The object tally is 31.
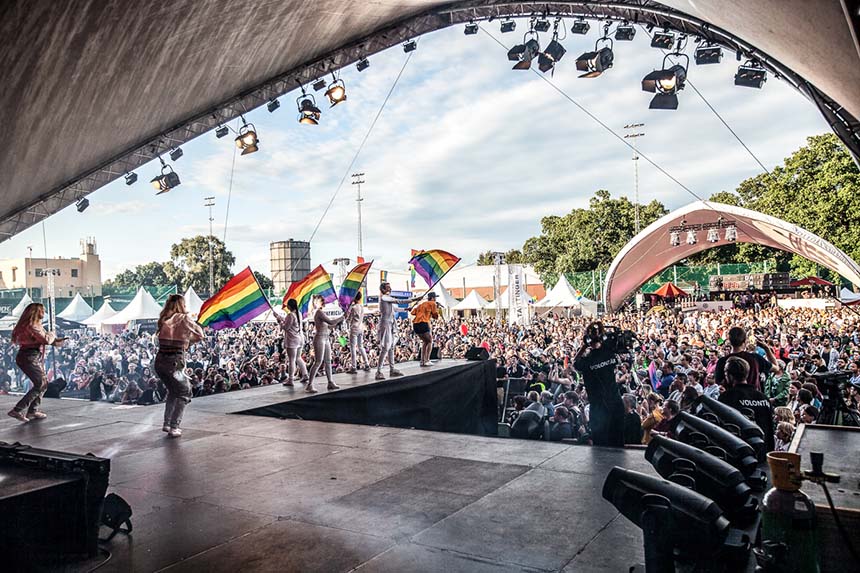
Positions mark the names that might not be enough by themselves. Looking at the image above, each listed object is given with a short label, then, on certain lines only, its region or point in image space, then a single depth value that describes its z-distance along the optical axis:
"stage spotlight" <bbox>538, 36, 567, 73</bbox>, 11.09
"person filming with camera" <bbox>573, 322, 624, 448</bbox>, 5.59
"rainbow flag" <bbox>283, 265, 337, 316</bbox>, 10.22
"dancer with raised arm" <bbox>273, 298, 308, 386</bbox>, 9.59
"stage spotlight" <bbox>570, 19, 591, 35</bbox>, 11.14
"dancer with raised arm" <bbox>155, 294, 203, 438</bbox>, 6.22
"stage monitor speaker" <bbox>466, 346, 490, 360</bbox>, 12.84
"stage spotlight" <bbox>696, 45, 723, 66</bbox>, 10.09
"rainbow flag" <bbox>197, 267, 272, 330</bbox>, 7.90
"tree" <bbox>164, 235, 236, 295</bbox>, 55.91
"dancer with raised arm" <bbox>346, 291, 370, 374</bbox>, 10.22
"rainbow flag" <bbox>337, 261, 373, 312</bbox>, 9.66
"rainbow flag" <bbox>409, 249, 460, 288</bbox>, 11.06
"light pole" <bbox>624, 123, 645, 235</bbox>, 45.57
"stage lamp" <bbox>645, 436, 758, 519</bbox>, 2.45
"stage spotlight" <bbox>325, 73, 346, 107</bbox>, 12.03
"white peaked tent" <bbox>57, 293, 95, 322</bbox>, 23.97
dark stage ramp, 8.67
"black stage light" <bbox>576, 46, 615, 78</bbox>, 10.62
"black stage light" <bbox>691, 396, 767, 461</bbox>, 3.20
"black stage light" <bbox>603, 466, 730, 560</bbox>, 2.06
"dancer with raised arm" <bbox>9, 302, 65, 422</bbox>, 7.07
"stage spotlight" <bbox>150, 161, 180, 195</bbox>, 12.73
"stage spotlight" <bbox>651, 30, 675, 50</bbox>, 10.40
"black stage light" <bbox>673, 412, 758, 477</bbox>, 2.80
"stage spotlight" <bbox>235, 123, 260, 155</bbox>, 12.49
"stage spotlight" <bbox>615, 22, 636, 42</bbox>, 10.70
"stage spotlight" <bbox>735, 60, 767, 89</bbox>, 9.86
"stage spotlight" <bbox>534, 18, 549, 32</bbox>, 11.30
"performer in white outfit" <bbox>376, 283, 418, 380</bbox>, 9.33
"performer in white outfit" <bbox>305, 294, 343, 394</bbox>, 8.85
